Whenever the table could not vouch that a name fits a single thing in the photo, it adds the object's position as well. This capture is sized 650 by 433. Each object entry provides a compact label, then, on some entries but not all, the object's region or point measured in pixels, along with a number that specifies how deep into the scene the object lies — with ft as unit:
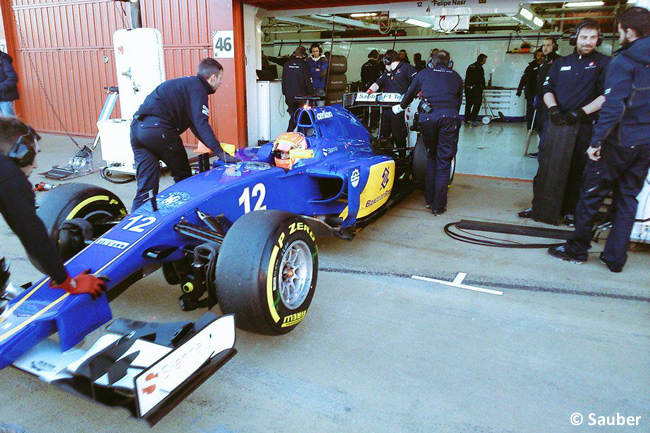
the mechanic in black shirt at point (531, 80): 43.37
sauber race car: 7.38
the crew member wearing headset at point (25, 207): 6.91
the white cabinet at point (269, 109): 34.68
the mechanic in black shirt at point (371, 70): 47.60
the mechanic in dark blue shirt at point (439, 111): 18.76
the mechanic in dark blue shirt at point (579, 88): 16.47
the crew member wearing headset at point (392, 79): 27.48
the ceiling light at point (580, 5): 37.12
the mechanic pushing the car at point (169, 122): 14.61
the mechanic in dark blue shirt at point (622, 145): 12.69
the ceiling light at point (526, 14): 35.25
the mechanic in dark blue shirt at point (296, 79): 33.17
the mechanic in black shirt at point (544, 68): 25.84
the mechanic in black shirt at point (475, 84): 50.49
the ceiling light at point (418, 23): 47.37
